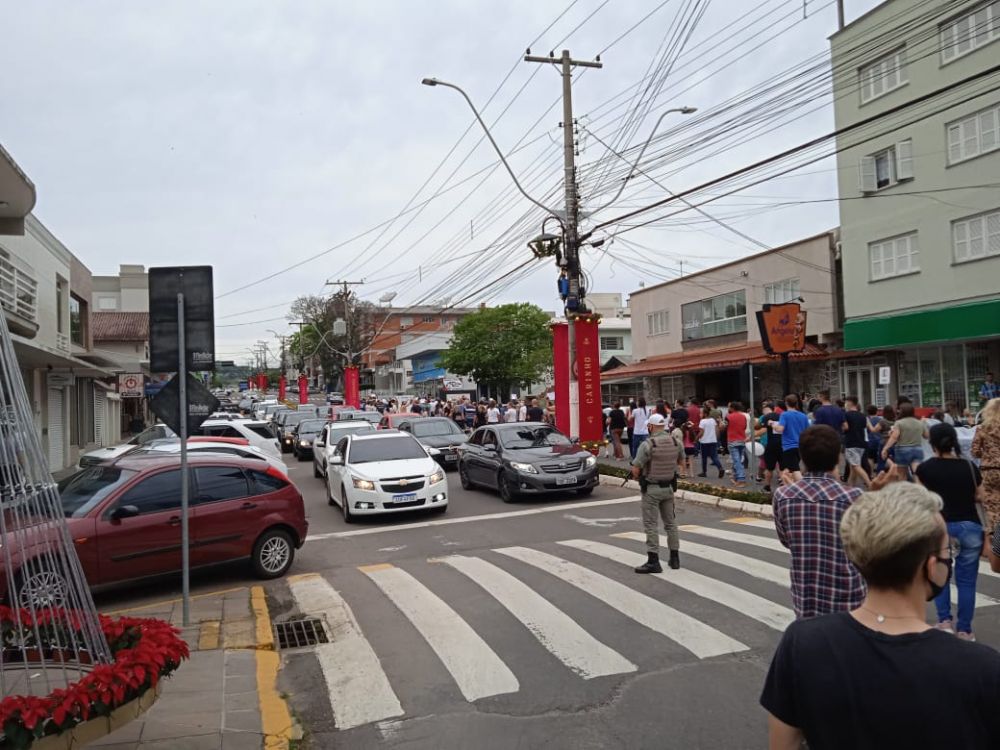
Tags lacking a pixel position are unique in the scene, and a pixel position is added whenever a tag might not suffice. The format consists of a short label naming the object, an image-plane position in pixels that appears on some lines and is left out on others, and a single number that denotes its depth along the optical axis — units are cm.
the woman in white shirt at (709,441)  1678
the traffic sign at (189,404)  787
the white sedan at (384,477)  1337
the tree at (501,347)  4572
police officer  853
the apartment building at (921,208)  2239
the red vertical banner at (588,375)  2058
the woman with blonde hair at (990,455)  555
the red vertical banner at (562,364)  2131
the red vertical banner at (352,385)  5145
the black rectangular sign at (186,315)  778
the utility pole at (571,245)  2038
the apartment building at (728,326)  3012
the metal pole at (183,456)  757
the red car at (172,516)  827
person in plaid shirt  376
